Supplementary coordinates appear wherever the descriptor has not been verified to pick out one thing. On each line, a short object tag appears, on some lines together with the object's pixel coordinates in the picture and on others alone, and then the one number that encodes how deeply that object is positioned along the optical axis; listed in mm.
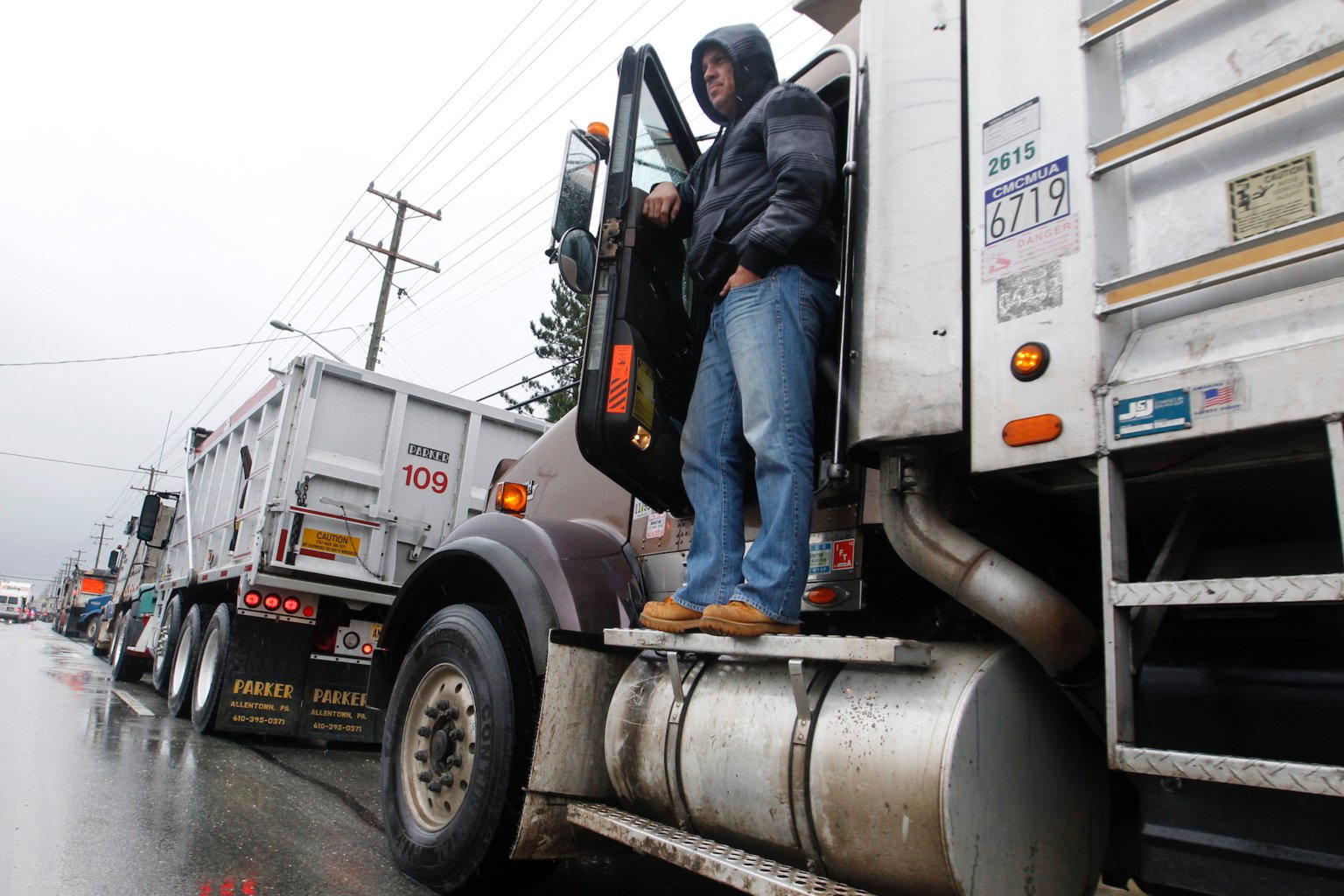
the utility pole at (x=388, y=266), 22141
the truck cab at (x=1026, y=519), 1610
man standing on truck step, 2492
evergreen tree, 30250
